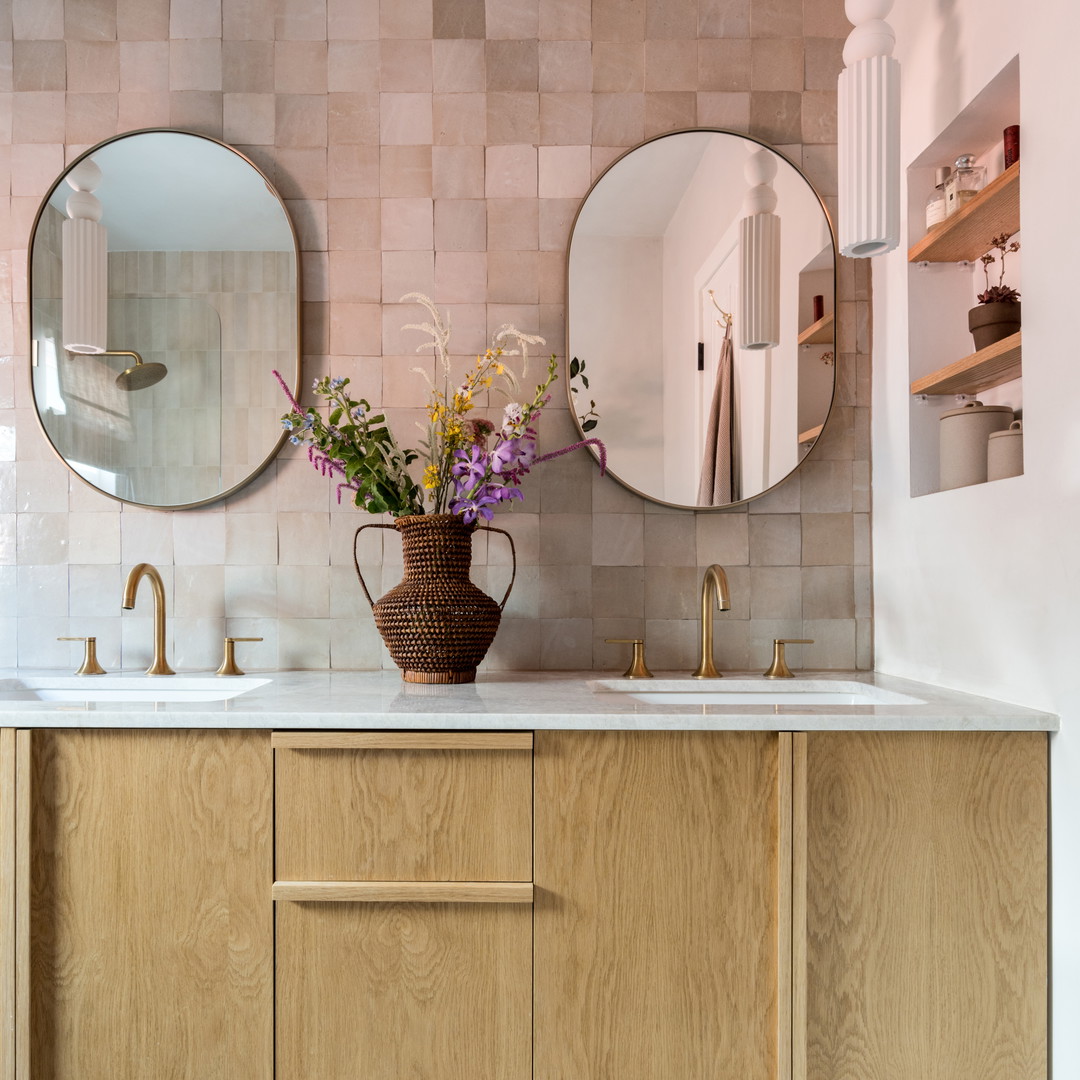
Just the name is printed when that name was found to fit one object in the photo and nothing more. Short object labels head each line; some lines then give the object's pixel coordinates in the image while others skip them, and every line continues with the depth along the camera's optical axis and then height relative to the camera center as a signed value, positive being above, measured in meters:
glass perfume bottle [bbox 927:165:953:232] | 1.80 +0.69
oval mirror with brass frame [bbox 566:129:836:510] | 2.04 +0.49
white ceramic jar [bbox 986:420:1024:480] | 1.56 +0.16
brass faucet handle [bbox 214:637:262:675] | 1.99 -0.24
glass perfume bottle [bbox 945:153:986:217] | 1.74 +0.70
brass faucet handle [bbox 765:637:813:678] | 1.95 -0.24
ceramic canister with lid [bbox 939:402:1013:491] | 1.69 +0.21
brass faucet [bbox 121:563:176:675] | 1.97 -0.16
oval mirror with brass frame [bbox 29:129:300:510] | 2.05 +0.50
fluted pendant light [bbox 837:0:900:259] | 1.67 +0.76
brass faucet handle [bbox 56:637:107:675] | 1.98 -0.24
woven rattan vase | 1.76 -0.12
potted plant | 1.65 +0.42
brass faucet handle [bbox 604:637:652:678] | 1.95 -0.24
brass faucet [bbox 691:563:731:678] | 1.94 -0.17
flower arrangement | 1.77 +0.20
